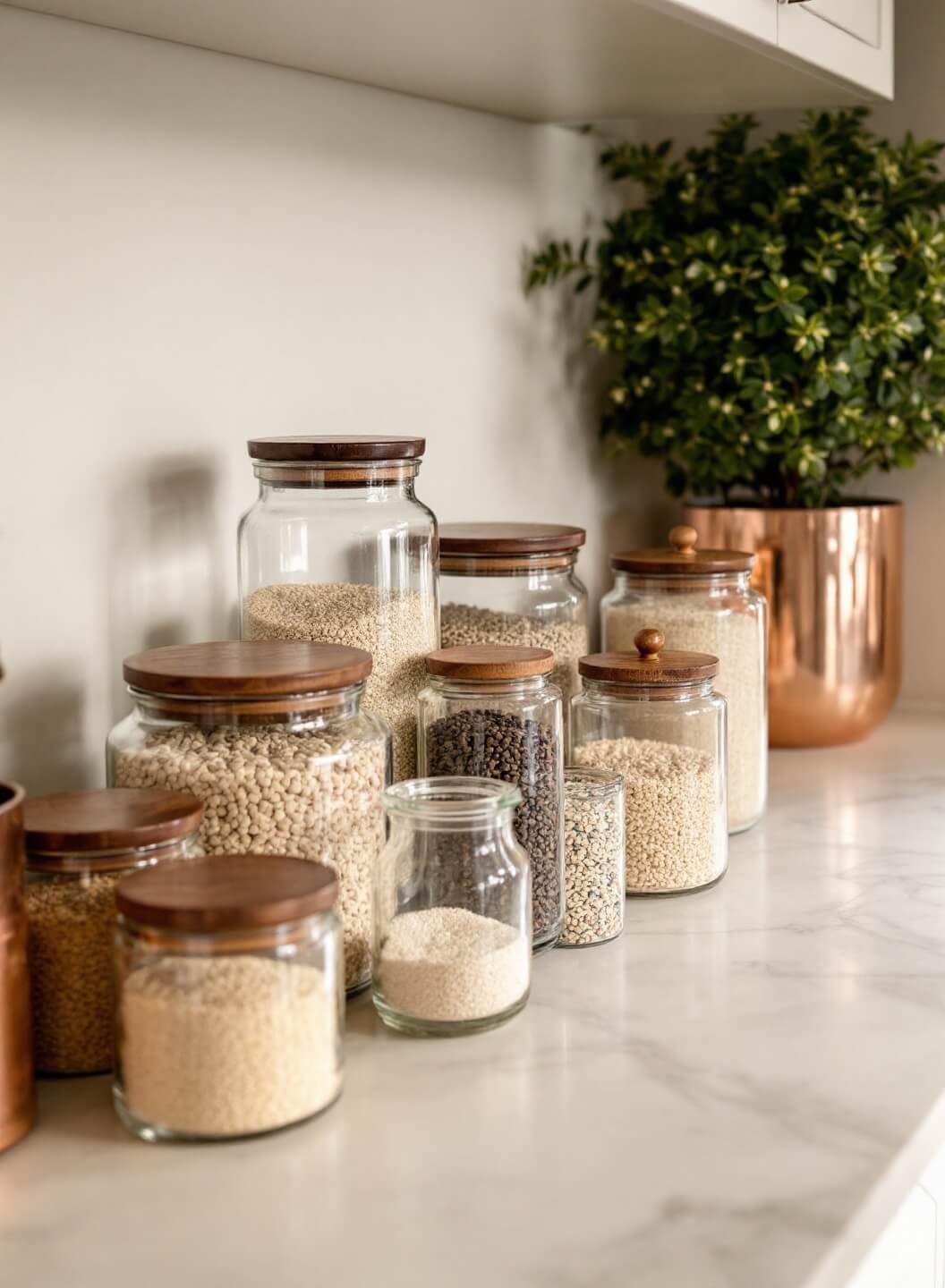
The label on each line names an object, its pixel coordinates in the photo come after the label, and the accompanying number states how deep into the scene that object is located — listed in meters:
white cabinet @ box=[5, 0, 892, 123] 1.04
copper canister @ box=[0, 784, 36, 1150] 0.74
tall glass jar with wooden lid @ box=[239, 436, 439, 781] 1.06
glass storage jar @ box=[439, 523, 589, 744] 1.21
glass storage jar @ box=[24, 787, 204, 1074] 0.81
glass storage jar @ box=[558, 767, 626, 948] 1.04
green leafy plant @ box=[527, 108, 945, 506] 1.51
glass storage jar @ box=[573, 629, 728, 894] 1.14
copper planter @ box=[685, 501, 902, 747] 1.59
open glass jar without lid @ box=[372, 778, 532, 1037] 0.88
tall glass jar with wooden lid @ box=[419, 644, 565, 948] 1.01
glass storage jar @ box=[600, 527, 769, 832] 1.33
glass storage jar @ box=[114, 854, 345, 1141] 0.73
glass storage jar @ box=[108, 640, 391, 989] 0.87
